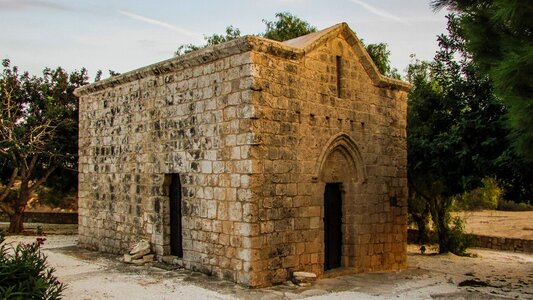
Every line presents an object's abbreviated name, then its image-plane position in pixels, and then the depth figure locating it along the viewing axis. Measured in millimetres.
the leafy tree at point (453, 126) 10133
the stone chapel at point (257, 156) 7719
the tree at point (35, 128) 15031
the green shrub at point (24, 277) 5090
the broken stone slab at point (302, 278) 7773
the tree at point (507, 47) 5145
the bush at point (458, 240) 15359
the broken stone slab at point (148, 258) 9520
